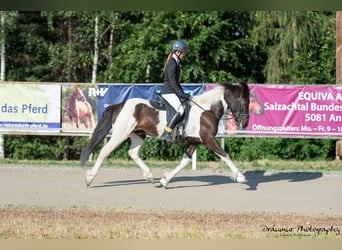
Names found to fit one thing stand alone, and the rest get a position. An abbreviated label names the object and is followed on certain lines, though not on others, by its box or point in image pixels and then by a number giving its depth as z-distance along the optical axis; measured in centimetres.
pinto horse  1178
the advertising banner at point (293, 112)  1658
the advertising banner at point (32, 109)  1748
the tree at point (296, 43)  2373
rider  1139
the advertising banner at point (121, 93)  1733
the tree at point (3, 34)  2645
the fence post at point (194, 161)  1648
